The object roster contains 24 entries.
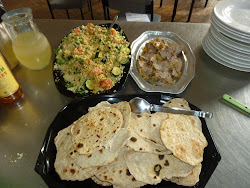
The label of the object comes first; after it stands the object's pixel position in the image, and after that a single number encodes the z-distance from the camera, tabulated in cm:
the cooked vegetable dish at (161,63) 66
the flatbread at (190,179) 43
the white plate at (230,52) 67
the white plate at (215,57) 71
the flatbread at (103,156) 44
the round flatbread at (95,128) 45
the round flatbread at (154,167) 43
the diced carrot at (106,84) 61
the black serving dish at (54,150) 44
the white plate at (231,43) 64
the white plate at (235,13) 62
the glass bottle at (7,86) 52
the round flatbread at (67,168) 44
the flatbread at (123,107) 50
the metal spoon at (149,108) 51
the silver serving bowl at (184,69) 62
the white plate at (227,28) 60
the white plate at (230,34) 61
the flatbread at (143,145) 45
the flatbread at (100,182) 44
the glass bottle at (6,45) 61
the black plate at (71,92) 59
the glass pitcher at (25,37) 57
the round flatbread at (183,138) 44
